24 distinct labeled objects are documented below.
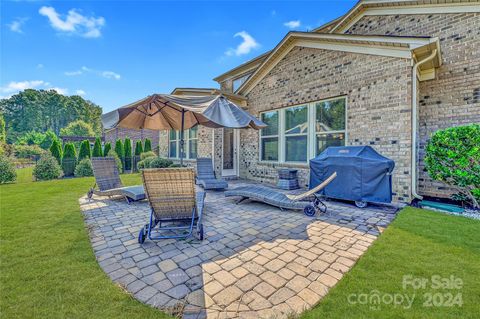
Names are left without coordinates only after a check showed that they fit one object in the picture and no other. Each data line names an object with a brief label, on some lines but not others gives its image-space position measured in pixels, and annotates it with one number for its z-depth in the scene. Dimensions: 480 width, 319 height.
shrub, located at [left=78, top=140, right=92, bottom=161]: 14.48
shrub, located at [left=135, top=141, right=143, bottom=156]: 16.84
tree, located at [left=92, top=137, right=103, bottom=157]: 15.04
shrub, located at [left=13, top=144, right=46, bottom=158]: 23.02
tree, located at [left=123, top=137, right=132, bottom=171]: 16.23
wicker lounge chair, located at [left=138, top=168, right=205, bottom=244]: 3.35
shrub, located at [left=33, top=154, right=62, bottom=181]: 9.85
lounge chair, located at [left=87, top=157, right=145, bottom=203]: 5.51
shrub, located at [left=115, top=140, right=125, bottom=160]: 16.03
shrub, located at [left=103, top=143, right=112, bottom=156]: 15.52
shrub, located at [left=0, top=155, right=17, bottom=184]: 8.72
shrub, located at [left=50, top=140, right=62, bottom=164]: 13.88
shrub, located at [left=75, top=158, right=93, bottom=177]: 11.33
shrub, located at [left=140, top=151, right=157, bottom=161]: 14.30
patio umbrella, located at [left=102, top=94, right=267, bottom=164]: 3.99
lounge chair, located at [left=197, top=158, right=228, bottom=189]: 7.40
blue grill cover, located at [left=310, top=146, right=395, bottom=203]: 5.00
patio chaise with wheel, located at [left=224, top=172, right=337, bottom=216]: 4.59
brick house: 5.60
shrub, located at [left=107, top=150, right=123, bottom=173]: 13.28
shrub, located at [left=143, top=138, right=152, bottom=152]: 17.58
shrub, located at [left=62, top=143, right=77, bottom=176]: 12.47
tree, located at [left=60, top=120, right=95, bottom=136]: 44.58
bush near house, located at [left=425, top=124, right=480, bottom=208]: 4.79
